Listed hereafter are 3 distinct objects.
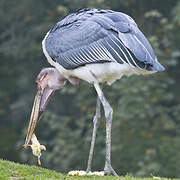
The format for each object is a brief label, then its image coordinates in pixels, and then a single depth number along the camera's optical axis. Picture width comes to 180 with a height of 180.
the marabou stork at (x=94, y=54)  13.99
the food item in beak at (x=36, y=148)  14.98
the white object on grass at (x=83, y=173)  14.55
